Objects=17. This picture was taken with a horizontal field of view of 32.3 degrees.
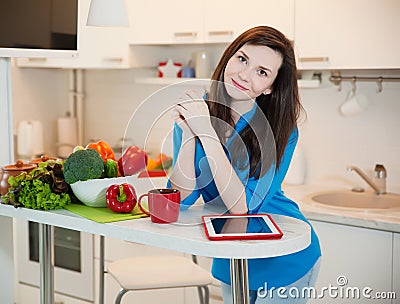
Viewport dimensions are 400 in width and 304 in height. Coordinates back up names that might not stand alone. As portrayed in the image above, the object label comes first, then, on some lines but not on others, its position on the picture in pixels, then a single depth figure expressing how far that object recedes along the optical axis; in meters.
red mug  1.80
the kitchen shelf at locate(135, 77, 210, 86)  3.66
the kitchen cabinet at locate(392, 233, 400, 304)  2.79
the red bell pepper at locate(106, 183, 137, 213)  1.92
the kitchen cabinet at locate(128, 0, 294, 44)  3.18
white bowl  1.99
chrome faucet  3.26
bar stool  2.73
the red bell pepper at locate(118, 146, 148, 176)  2.05
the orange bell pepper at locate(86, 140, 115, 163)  2.16
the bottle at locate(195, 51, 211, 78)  3.66
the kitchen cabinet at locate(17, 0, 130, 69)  3.68
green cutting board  1.86
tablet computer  1.66
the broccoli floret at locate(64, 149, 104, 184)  1.99
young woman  1.89
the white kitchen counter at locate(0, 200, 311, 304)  1.63
